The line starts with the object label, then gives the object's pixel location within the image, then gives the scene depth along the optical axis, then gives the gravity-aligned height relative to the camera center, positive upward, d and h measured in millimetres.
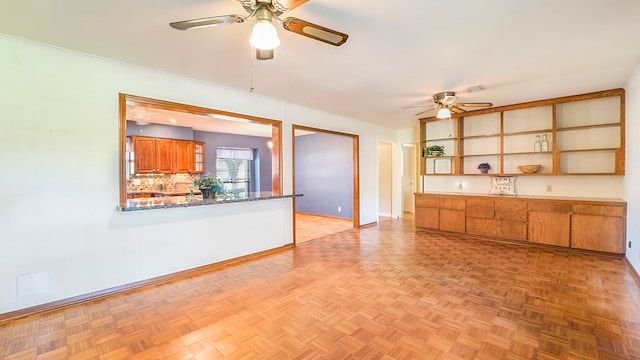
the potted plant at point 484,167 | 5379 +220
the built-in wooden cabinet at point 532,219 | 4035 -681
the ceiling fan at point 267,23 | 1719 +980
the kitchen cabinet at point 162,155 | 6551 +586
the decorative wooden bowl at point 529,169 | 4812 +164
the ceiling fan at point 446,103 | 4047 +1160
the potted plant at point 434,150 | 5914 +603
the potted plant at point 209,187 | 3844 -106
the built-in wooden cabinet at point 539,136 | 4324 +750
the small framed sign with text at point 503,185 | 5207 -124
